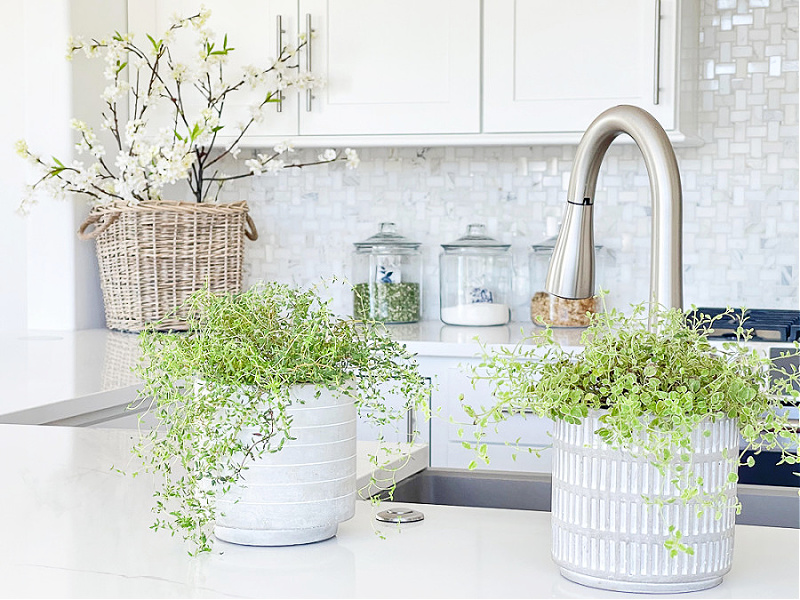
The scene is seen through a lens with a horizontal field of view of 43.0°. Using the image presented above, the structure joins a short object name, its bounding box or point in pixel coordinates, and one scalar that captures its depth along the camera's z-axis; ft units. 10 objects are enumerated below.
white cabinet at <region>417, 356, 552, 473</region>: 8.29
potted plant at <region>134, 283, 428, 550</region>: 2.90
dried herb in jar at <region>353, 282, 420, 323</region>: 10.03
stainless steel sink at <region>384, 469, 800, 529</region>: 4.00
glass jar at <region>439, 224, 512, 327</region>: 9.86
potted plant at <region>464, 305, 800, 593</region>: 2.57
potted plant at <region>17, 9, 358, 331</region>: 9.25
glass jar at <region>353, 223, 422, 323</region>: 10.03
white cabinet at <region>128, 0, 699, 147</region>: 8.63
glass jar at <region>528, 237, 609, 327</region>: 9.45
